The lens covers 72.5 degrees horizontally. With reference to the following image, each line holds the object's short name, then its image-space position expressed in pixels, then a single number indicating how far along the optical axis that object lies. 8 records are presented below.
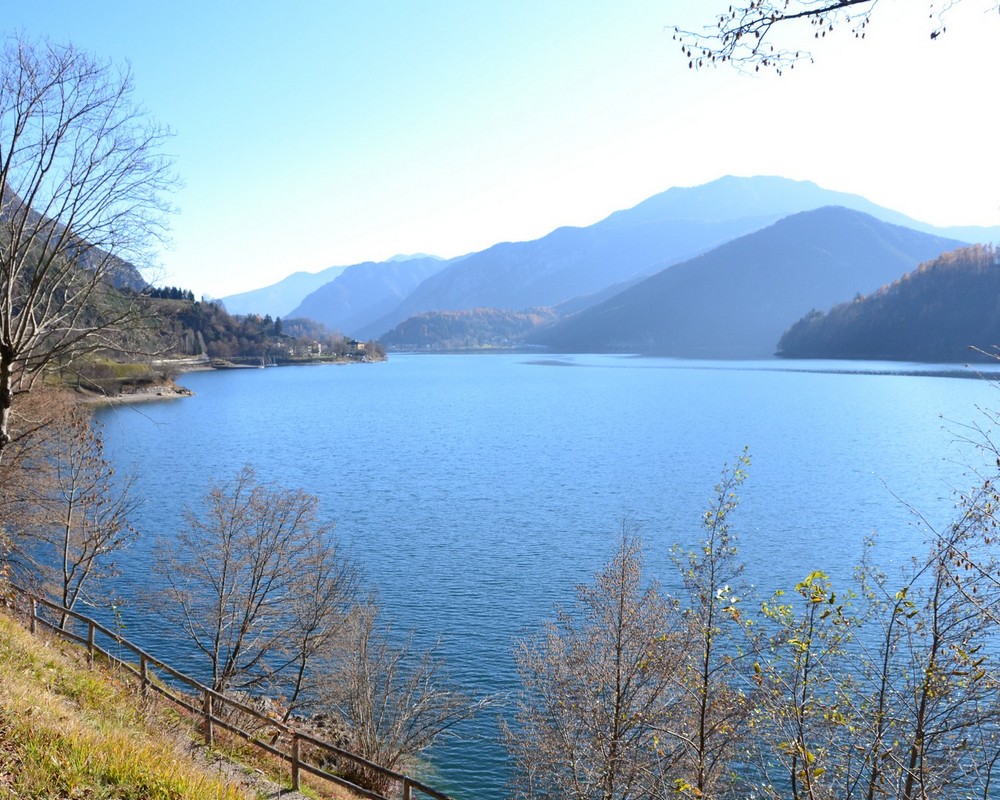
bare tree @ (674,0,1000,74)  5.17
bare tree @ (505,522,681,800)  15.73
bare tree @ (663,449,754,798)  13.21
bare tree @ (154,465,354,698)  23.22
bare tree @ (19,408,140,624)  24.34
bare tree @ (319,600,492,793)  19.08
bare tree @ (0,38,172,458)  11.28
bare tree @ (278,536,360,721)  22.83
